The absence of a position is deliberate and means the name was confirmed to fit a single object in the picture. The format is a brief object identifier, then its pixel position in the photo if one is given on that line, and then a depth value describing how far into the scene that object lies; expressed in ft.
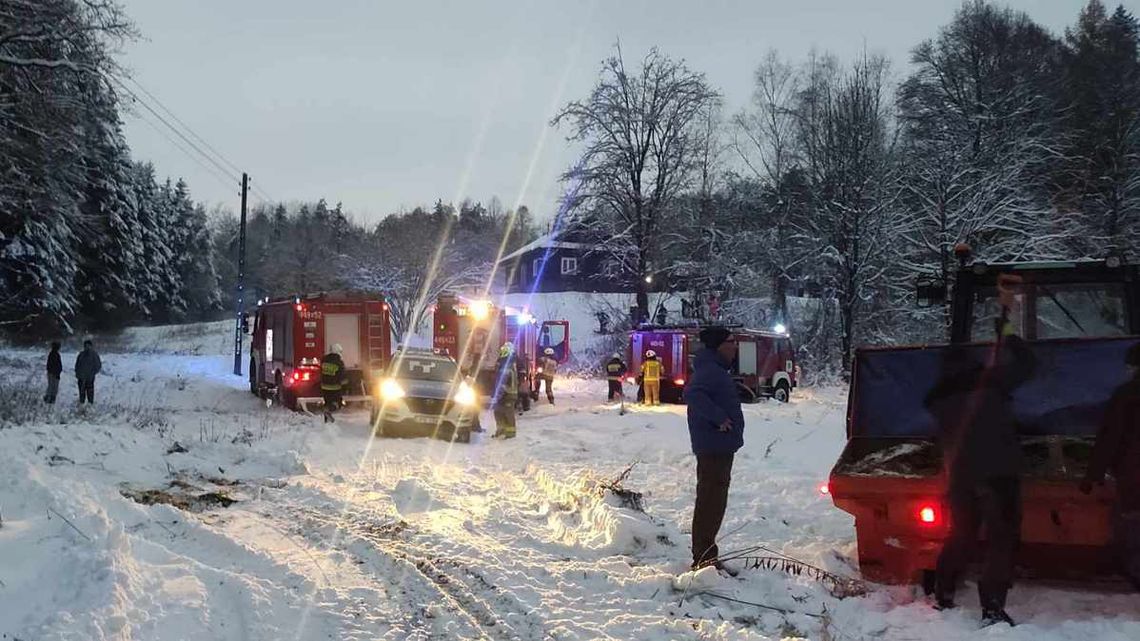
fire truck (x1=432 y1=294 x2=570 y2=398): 73.82
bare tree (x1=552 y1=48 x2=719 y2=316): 121.70
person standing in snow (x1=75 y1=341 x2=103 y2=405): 65.57
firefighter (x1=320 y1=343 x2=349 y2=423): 57.93
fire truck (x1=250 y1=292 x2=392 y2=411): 66.08
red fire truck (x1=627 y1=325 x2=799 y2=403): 82.53
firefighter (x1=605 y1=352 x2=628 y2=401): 77.77
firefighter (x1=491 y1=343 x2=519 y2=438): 48.57
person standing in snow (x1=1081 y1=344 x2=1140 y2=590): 15.76
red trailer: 16.43
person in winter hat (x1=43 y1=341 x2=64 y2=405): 63.98
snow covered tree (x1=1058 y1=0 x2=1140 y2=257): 105.09
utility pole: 110.73
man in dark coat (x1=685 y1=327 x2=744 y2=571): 20.49
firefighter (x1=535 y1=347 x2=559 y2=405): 76.59
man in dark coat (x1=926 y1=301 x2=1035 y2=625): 15.90
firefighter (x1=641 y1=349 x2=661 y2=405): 74.08
